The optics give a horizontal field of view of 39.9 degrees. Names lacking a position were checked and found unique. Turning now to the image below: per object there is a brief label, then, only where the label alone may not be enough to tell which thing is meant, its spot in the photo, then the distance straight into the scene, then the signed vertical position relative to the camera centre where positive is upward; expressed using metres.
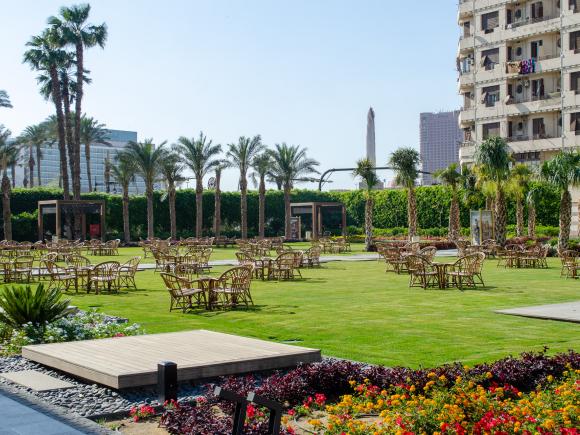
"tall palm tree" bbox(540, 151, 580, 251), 33.81 +1.52
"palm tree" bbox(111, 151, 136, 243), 58.06 +3.78
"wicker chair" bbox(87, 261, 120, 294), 19.30 -1.35
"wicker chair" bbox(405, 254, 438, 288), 19.64 -1.40
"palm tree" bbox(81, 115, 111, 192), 80.25 +9.29
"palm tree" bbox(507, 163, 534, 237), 44.31 +1.79
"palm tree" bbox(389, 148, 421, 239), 45.41 +2.85
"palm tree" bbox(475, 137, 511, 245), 38.56 +2.44
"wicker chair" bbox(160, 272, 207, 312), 14.91 -1.40
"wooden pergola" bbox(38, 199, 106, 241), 47.34 +0.92
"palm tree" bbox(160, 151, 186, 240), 58.38 +3.53
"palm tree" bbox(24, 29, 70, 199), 54.72 +11.34
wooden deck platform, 8.40 -1.56
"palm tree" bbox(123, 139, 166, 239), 57.69 +4.55
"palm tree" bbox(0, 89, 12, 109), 65.69 +10.29
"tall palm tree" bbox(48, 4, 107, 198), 55.28 +13.04
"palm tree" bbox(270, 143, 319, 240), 64.50 +4.40
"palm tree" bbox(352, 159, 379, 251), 44.84 +2.24
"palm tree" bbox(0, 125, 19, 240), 51.75 +3.93
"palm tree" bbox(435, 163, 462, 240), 47.25 +1.85
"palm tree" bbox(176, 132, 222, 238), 59.84 +4.72
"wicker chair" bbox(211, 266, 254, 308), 15.34 -1.33
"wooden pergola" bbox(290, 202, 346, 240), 56.78 +0.70
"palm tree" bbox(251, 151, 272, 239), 63.28 +3.83
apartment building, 57.31 +10.59
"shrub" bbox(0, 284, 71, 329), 12.05 -1.28
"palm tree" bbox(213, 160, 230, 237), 61.66 +1.91
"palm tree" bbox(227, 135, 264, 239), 62.88 +5.12
